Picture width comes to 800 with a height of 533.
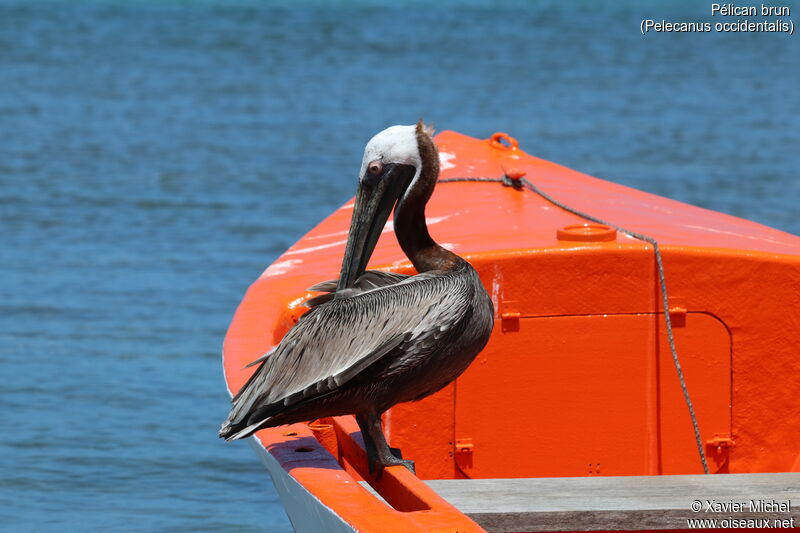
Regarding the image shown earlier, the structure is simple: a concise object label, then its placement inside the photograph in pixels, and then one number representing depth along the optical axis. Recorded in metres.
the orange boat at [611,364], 9.35
